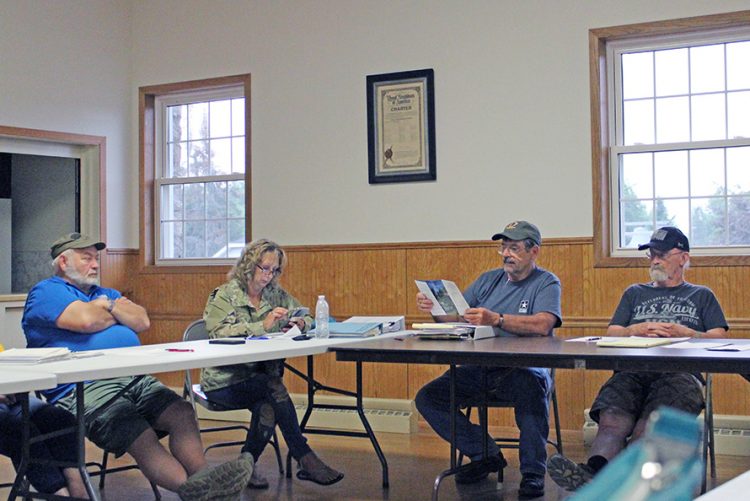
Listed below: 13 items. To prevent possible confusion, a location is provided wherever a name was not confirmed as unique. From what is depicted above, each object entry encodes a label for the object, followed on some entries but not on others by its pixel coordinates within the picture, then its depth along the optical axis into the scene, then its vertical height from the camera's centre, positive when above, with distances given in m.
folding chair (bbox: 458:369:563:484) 3.70 -0.60
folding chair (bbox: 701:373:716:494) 3.44 -0.67
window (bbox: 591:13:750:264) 4.74 +0.65
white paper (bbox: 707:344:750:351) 3.05 -0.31
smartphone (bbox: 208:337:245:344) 3.67 -0.32
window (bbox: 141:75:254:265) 6.11 +0.62
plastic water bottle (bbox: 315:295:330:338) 3.94 -0.26
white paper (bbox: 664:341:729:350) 3.14 -0.31
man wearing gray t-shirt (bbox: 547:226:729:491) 3.25 -0.31
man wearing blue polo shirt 3.08 -0.46
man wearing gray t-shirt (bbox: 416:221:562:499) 3.70 -0.49
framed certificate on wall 5.41 +0.79
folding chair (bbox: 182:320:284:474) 3.90 -0.58
